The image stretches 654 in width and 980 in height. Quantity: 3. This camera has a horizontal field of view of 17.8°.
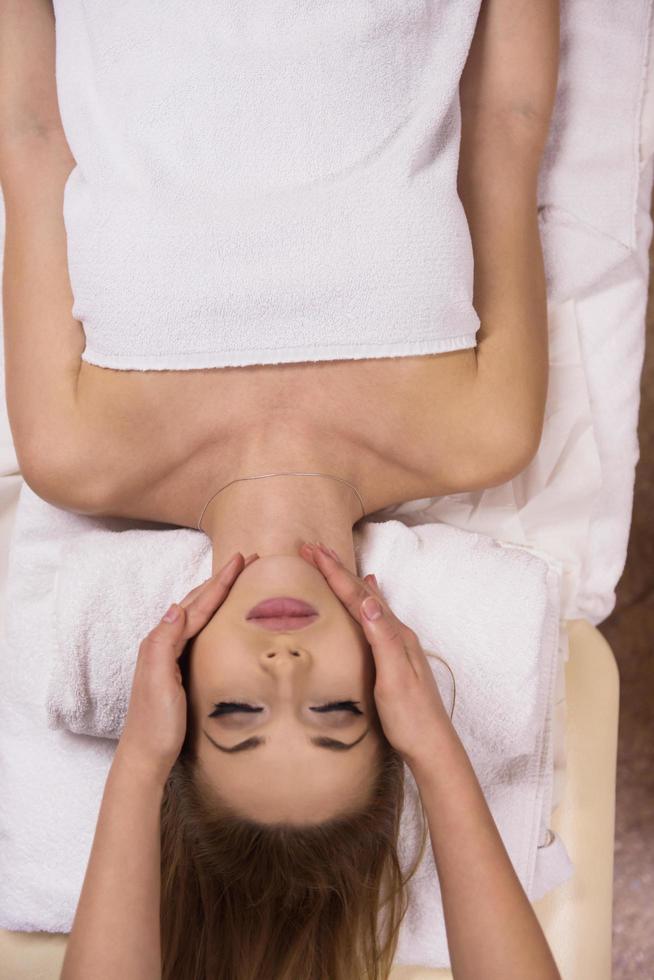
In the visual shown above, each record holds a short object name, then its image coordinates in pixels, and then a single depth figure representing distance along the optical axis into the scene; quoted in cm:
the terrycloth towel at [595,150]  158
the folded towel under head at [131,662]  148
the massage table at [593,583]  152
